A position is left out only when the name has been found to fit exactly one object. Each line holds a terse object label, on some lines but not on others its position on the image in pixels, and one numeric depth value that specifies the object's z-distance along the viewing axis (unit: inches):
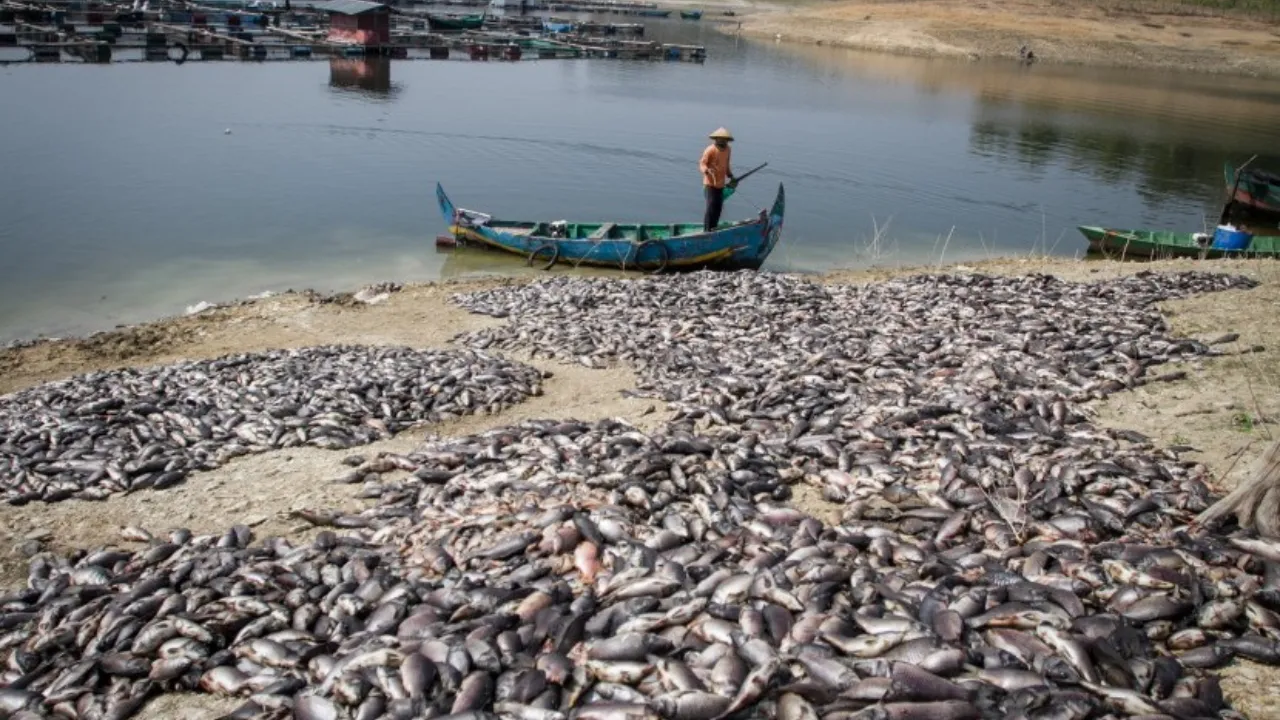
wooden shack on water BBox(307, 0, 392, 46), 2361.0
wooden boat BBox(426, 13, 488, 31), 2847.0
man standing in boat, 817.5
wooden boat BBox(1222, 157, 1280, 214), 1234.6
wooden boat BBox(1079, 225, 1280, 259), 904.3
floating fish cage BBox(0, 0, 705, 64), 2111.2
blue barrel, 910.4
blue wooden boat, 879.1
